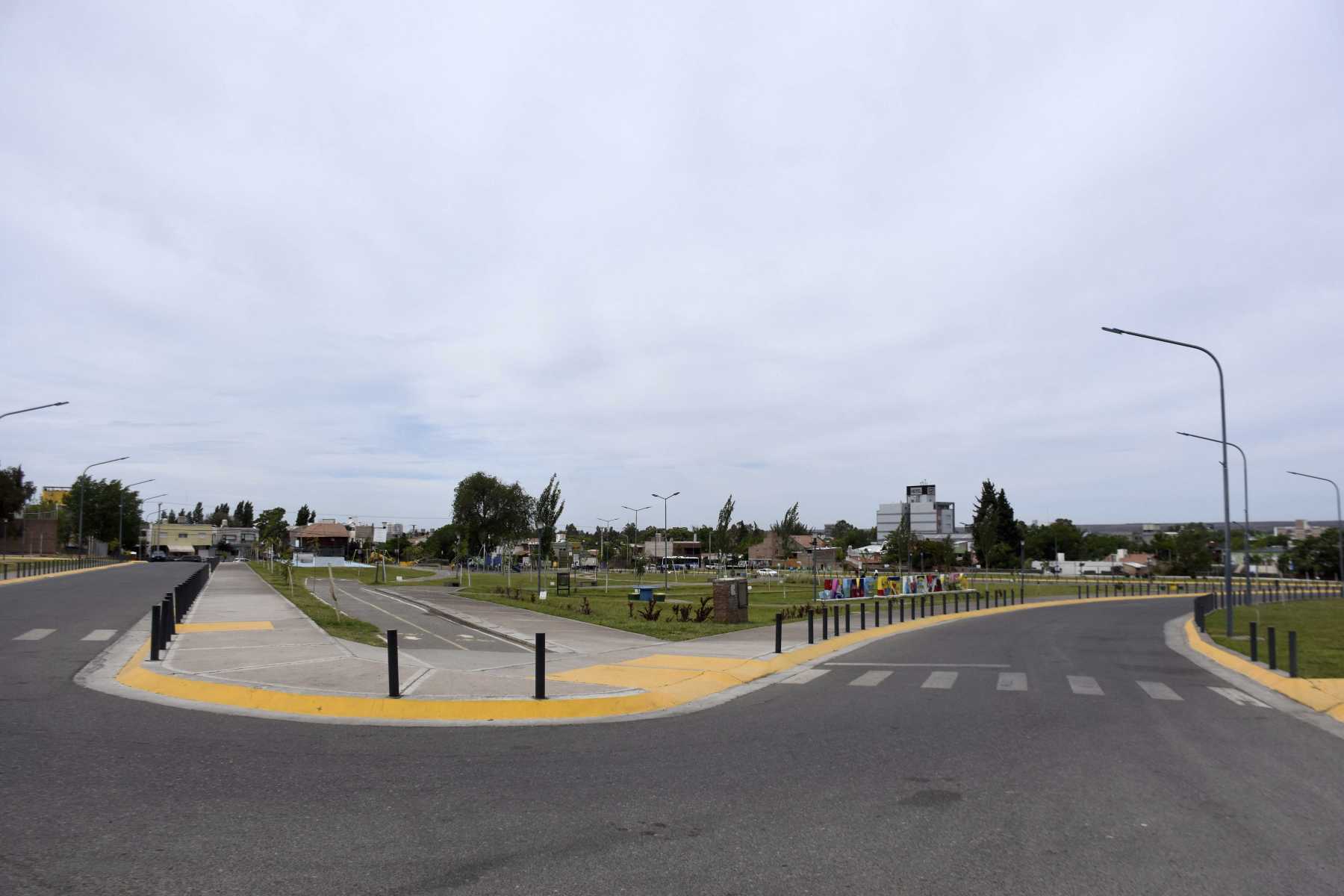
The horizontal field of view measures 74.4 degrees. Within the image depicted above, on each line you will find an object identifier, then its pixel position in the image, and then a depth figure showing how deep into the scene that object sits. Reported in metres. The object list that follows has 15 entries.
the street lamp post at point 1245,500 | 41.41
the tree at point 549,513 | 95.00
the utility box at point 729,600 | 27.89
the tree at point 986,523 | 124.12
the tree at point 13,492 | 94.19
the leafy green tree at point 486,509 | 121.88
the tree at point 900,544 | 113.91
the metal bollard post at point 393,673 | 11.75
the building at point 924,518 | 194.88
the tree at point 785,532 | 118.12
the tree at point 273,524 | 105.80
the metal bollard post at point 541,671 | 12.12
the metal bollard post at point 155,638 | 13.95
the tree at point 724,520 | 71.50
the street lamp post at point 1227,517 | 26.67
